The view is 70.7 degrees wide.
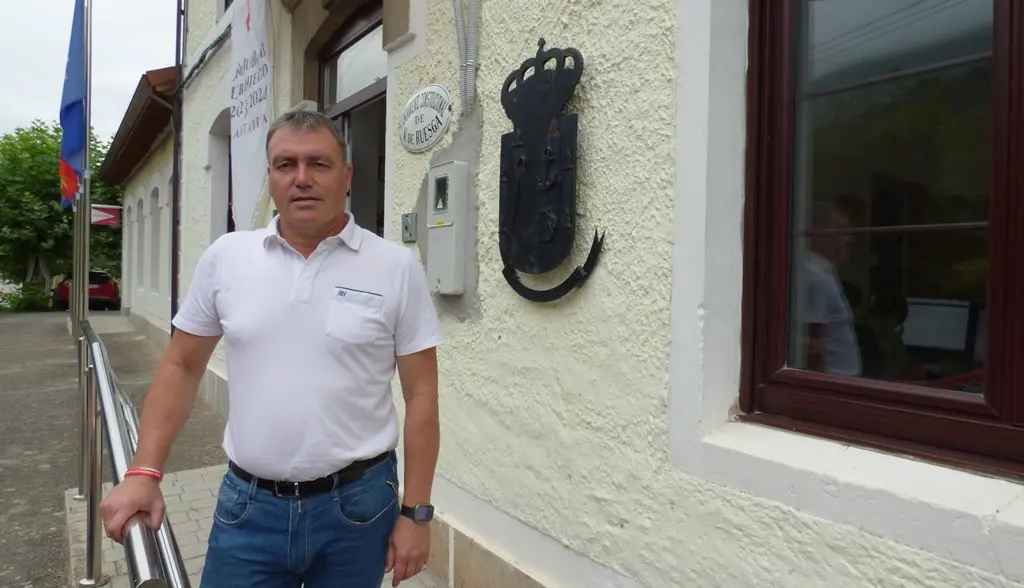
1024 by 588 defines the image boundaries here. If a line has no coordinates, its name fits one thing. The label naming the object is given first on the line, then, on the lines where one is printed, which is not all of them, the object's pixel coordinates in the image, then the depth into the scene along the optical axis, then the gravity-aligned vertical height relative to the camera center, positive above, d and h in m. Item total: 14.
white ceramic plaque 3.00 +0.74
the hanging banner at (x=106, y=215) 15.77 +1.58
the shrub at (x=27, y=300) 24.84 -0.54
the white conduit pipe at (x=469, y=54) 2.79 +0.91
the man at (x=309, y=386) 1.60 -0.23
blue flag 6.62 +1.64
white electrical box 2.85 +0.26
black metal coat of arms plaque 2.30 +0.39
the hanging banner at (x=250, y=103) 5.08 +1.35
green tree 24.55 +2.47
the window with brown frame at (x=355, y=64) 4.24 +1.46
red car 23.97 -0.26
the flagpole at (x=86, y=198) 5.95 +0.74
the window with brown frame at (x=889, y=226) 1.49 +0.16
